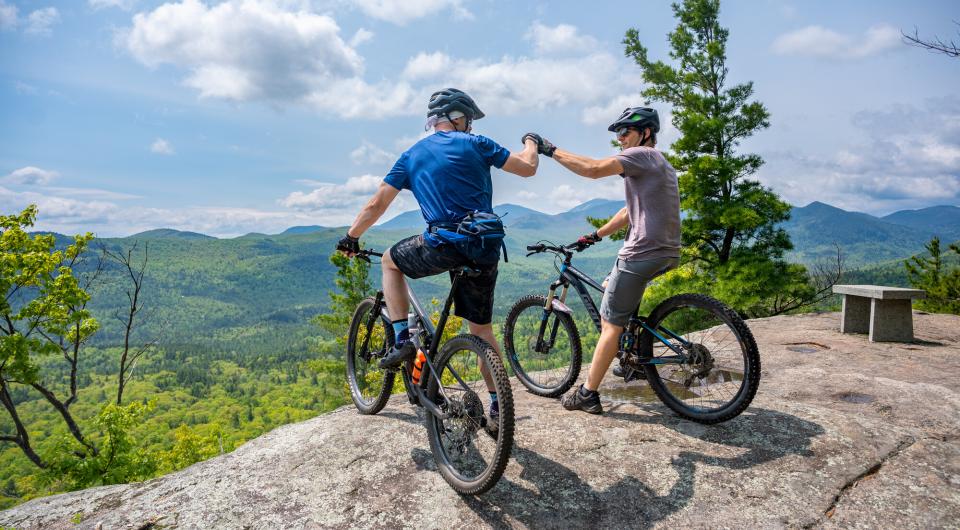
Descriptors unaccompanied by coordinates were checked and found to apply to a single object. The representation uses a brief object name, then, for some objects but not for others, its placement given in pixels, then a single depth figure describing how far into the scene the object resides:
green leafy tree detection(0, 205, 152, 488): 16.02
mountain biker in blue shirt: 3.64
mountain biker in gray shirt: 3.91
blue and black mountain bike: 3.98
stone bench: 8.16
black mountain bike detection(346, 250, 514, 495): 2.97
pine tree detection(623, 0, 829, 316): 18.17
